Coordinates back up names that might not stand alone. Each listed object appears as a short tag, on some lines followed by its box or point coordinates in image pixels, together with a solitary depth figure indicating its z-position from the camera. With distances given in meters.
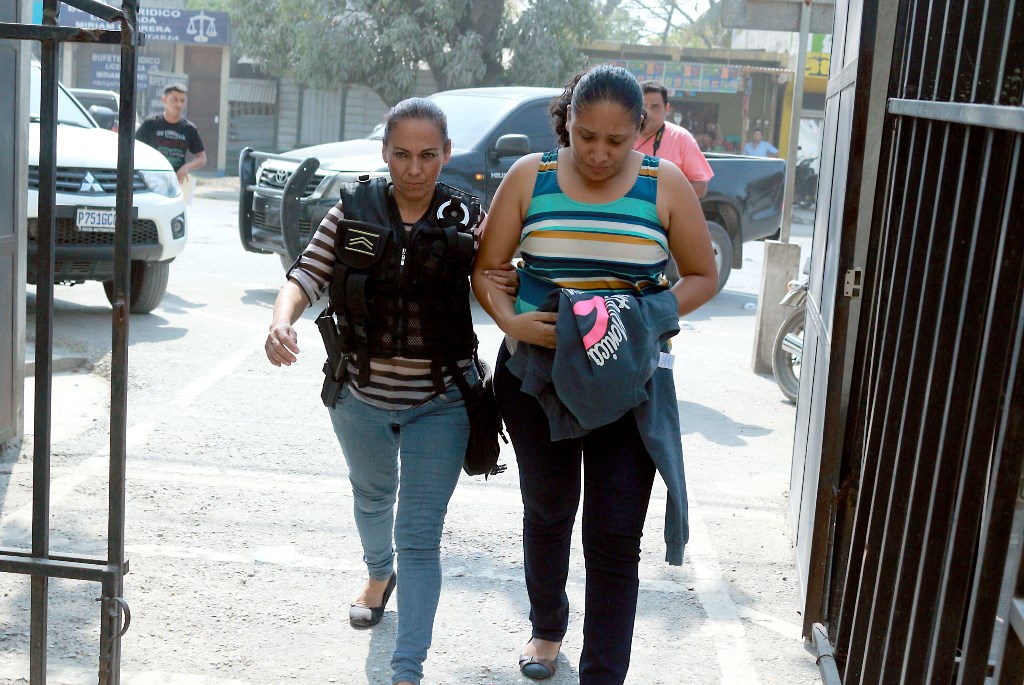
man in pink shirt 6.91
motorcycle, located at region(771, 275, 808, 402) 7.61
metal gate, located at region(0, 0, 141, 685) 2.77
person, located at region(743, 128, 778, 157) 25.95
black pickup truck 10.20
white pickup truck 8.54
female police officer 3.42
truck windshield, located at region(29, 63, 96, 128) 9.23
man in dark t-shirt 12.09
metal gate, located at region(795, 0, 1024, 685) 2.06
